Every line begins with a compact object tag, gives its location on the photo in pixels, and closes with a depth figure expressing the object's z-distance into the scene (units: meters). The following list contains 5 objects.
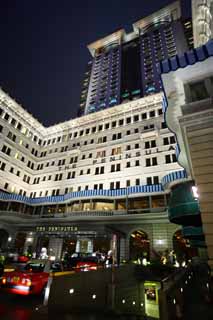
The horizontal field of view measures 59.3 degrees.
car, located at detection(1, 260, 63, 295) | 8.43
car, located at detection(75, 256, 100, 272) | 15.47
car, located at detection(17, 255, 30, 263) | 20.37
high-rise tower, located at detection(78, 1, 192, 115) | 70.00
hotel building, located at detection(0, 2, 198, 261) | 25.58
